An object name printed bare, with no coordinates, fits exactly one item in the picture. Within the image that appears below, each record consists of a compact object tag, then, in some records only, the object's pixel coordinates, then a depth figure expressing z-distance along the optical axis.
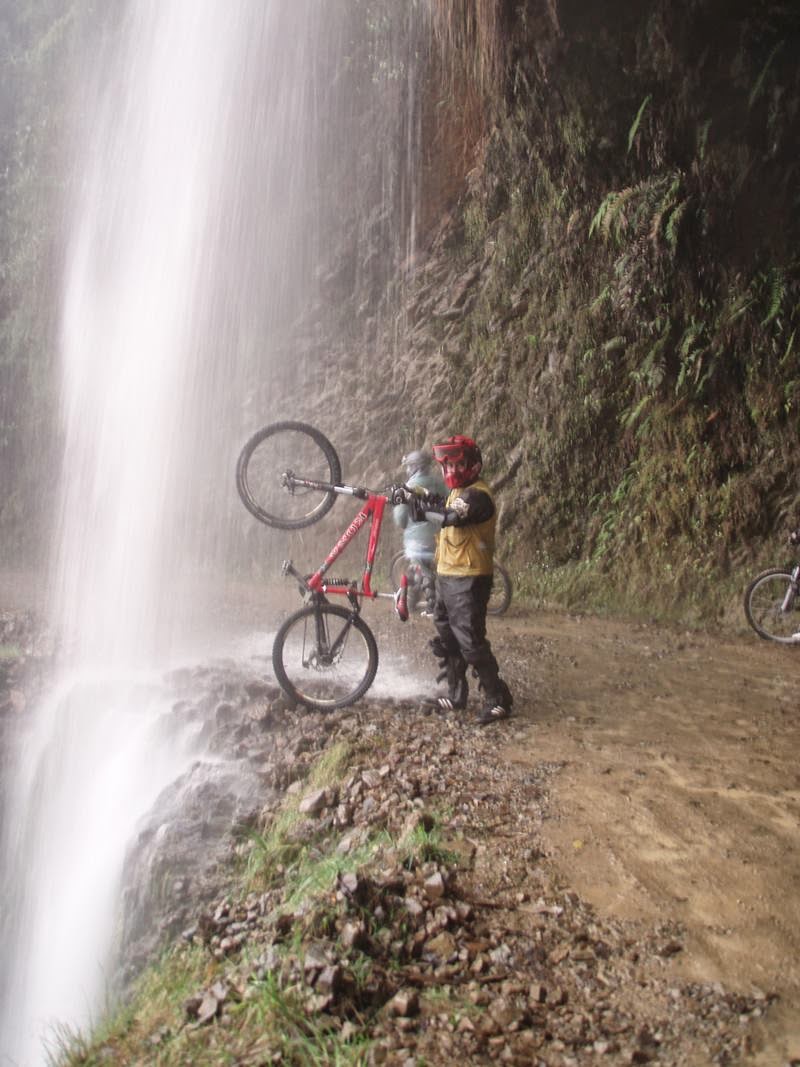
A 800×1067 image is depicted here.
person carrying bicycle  5.56
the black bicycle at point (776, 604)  8.01
